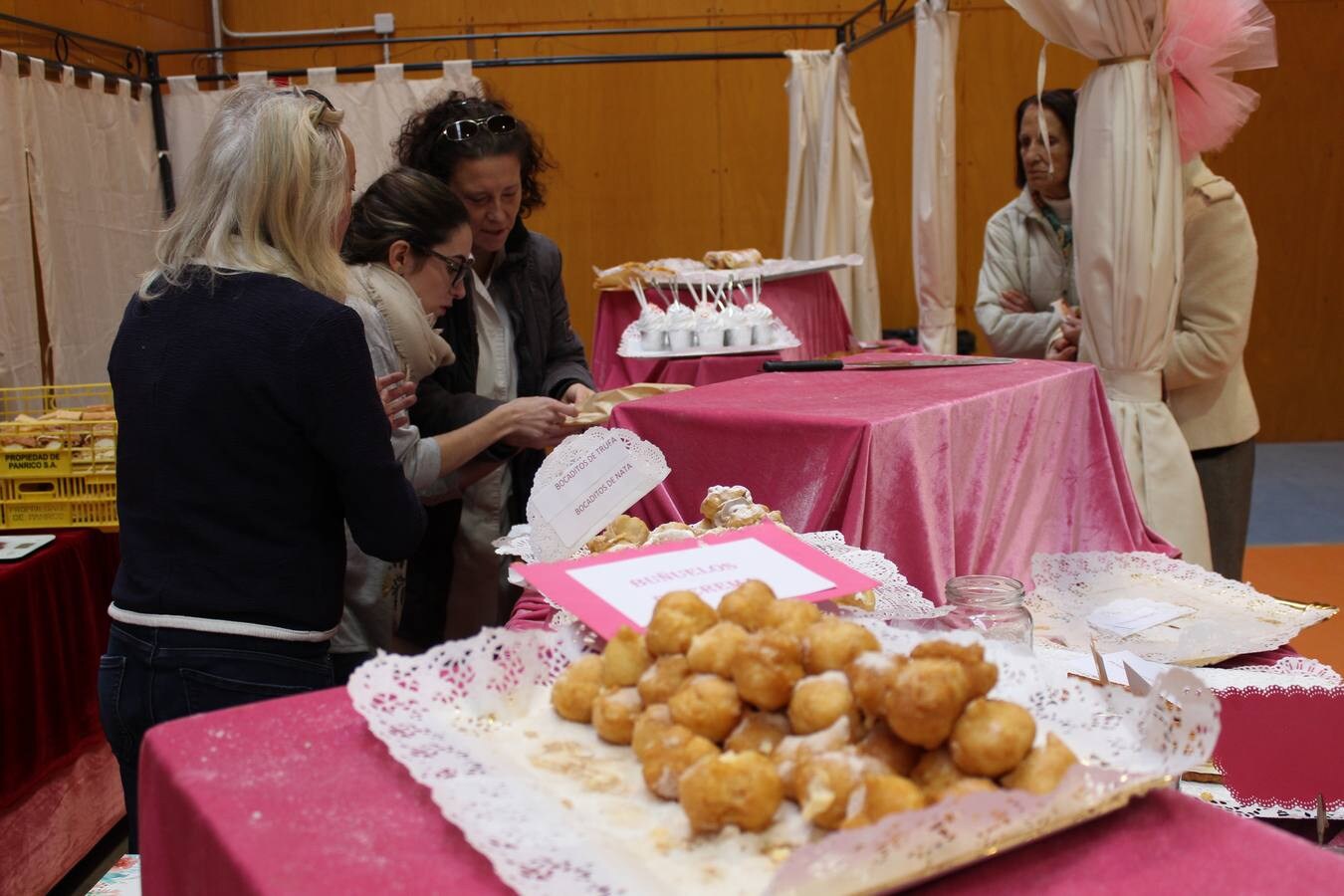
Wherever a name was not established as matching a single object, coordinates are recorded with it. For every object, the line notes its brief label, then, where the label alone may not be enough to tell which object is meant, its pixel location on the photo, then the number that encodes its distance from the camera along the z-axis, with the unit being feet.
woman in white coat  9.70
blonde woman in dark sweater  4.39
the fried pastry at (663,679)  2.45
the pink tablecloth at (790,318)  11.88
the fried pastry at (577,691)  2.55
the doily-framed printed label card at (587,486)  4.52
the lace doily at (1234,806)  3.86
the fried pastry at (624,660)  2.57
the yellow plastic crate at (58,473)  8.05
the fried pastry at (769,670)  2.31
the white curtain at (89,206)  13.93
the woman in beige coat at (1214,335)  7.98
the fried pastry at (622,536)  4.32
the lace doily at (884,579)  4.02
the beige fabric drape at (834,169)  16.35
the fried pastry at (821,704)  2.20
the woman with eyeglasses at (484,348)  7.39
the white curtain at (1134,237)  7.27
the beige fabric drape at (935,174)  12.69
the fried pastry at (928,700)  2.06
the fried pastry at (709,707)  2.30
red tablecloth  7.22
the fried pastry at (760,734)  2.27
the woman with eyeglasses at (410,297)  6.20
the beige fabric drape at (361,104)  16.99
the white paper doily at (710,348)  9.16
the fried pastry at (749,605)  2.56
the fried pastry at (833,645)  2.34
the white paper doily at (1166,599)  4.71
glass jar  3.80
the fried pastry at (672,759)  2.18
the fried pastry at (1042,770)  2.03
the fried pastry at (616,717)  2.43
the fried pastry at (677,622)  2.52
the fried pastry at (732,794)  2.01
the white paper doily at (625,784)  1.89
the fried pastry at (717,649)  2.40
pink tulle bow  7.35
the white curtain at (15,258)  12.98
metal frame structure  15.07
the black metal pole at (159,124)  17.02
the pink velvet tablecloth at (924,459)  4.77
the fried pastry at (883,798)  1.96
